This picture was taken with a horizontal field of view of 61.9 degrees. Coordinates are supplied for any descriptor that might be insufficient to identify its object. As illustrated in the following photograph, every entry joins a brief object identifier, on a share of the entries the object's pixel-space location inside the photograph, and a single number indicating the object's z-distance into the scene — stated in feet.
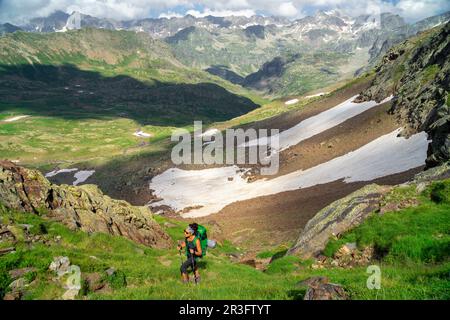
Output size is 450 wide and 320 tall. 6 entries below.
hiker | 52.01
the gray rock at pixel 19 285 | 41.17
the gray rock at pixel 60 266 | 46.03
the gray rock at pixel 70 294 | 41.76
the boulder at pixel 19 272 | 43.29
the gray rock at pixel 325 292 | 27.80
